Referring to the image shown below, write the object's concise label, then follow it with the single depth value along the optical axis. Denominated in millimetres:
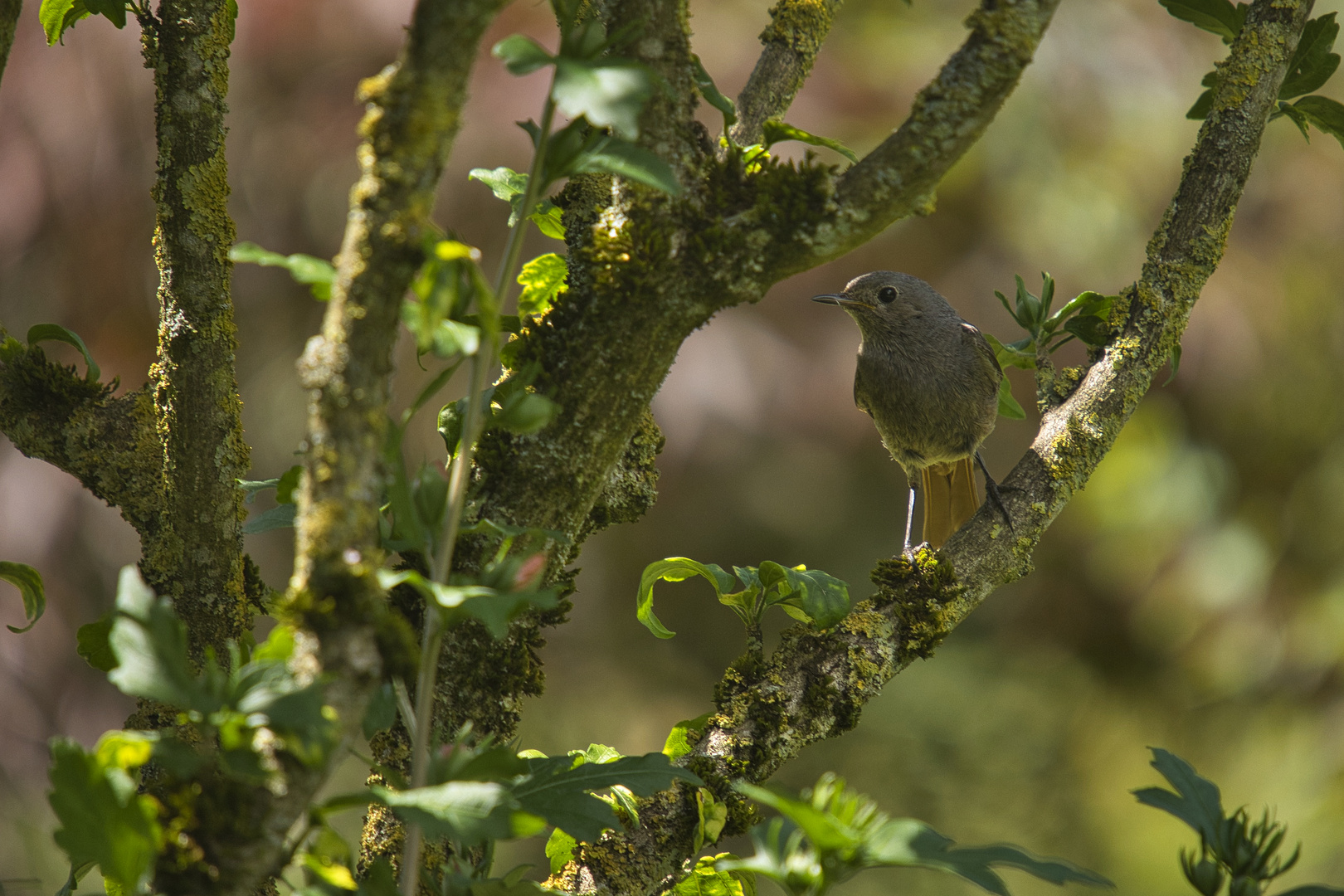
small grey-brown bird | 10074
